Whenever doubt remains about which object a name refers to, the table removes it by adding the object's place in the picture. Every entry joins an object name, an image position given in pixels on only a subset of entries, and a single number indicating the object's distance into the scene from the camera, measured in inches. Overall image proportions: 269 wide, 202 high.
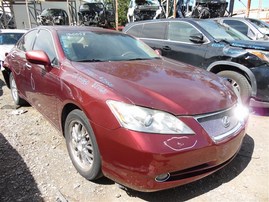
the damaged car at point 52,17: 562.1
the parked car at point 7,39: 253.1
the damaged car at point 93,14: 521.9
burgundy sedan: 67.9
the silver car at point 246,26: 254.5
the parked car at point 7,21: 660.5
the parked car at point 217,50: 139.6
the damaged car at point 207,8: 382.0
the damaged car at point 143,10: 436.5
